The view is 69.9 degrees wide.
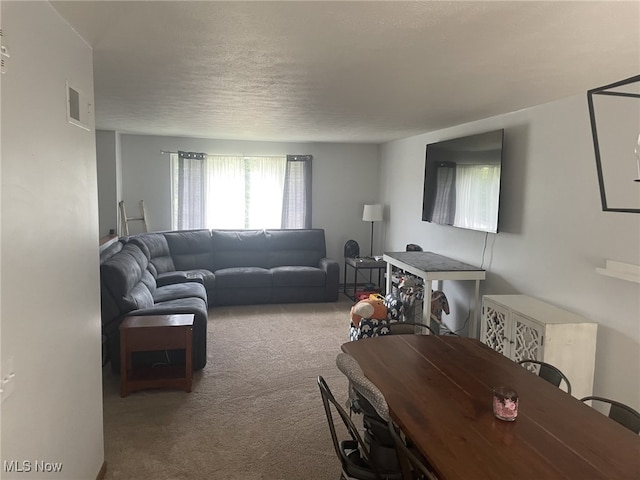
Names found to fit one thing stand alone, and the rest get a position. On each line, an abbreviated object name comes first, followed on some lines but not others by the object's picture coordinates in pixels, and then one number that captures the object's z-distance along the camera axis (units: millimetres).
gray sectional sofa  4844
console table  4180
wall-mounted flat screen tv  4004
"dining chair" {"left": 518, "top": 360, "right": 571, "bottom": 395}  2264
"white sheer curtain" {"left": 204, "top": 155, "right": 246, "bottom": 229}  6895
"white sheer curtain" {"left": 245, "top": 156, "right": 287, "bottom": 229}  7043
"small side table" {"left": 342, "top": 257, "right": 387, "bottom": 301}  6523
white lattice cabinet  2908
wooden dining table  1438
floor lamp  6926
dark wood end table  3514
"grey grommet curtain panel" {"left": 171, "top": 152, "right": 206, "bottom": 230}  6723
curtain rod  6989
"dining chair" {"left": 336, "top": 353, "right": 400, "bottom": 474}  1747
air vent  2010
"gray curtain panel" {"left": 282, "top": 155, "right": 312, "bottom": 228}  7109
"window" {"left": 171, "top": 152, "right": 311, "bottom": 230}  6777
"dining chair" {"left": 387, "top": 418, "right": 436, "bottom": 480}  1473
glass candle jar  1713
